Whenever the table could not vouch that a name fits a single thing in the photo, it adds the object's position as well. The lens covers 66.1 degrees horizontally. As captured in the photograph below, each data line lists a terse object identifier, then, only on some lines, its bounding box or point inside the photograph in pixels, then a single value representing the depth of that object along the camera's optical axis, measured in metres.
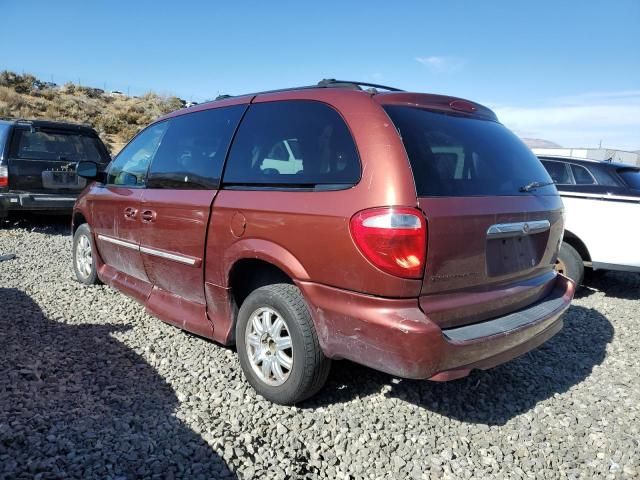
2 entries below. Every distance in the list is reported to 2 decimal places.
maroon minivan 2.41
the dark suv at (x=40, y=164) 7.64
